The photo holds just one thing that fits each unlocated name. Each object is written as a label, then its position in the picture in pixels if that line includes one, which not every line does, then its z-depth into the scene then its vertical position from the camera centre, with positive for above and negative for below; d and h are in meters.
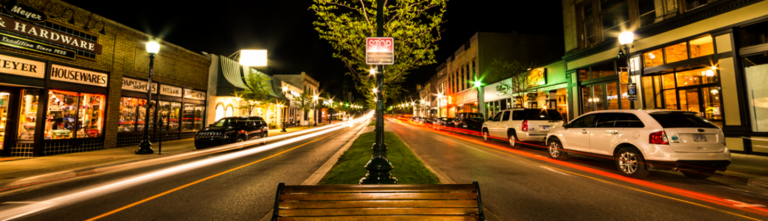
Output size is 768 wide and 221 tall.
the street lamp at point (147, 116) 11.15 +0.27
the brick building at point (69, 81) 10.16 +1.80
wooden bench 2.49 -0.74
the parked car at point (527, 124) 12.05 -0.16
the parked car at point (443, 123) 29.19 -0.24
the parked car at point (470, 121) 22.80 -0.03
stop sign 5.02 +1.29
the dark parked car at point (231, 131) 13.04 -0.48
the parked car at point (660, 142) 6.03 -0.53
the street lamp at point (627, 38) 10.20 +3.00
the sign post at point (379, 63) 4.61 +1.04
